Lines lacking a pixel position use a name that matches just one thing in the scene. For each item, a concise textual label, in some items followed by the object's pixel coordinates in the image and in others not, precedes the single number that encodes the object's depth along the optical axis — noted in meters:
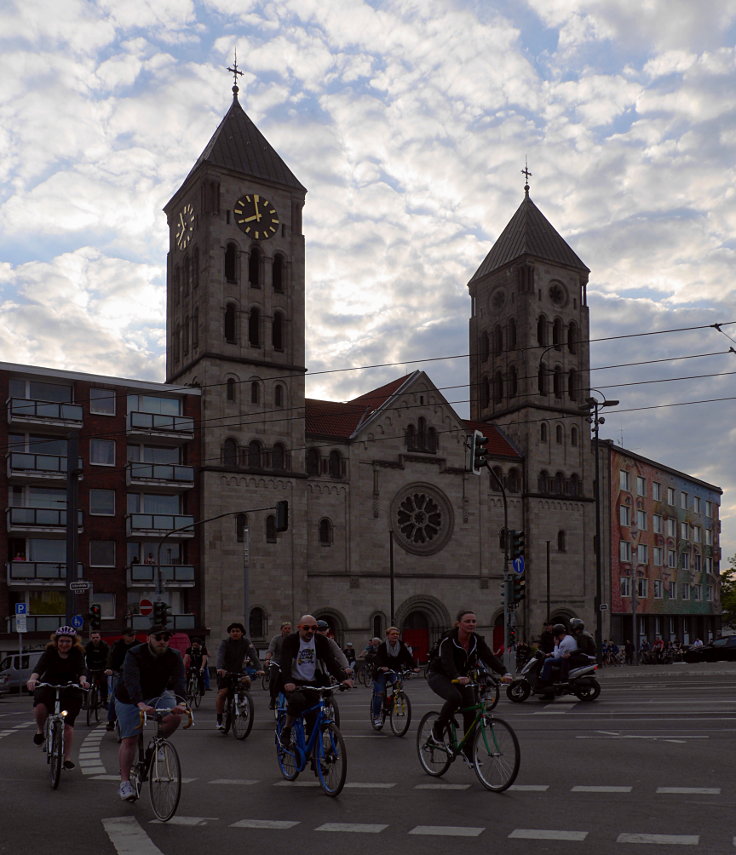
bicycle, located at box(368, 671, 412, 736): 16.42
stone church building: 51.31
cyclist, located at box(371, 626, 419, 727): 16.69
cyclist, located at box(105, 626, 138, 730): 16.83
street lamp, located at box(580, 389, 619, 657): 42.60
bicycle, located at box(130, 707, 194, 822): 8.93
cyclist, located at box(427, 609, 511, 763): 10.76
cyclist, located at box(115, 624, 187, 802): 9.71
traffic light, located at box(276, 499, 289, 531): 35.43
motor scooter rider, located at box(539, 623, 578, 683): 21.27
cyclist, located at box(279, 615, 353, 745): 11.25
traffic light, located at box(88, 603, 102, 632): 31.34
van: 35.09
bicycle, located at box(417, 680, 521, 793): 9.96
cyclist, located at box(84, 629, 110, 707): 20.52
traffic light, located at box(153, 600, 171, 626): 34.27
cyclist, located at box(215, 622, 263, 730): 16.06
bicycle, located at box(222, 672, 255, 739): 16.22
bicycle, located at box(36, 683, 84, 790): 11.19
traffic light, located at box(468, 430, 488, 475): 26.72
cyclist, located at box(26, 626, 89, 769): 12.30
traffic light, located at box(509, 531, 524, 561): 29.66
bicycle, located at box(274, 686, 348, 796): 10.03
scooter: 21.23
